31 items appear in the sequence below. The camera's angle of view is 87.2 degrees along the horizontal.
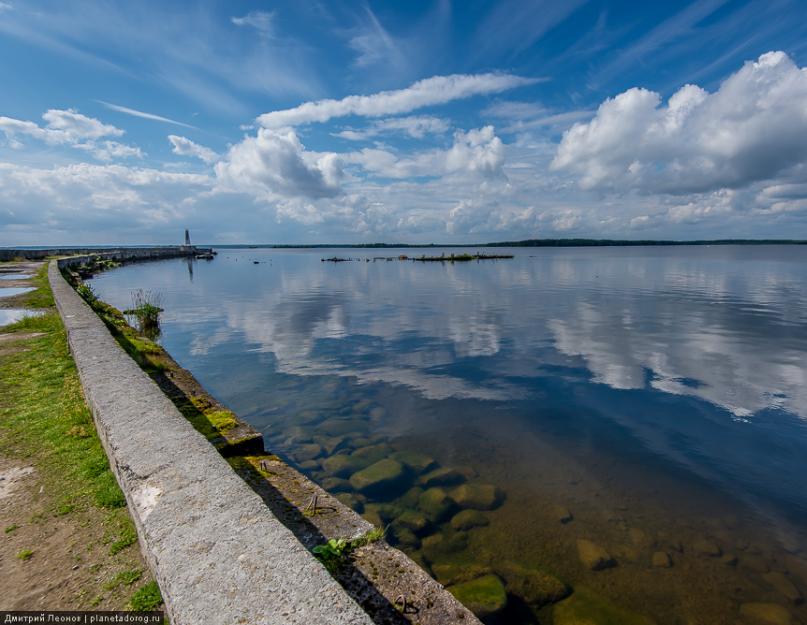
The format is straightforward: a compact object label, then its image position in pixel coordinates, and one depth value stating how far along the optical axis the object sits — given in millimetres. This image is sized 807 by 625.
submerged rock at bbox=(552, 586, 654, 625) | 5396
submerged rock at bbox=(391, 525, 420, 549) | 6726
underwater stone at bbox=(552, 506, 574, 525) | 7406
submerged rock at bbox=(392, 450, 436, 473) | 9031
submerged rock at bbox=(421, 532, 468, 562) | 6543
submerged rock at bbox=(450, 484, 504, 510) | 7719
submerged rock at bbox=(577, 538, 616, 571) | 6371
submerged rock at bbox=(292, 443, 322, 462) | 9445
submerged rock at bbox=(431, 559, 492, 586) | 6000
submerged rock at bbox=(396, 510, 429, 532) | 7117
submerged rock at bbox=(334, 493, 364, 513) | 7555
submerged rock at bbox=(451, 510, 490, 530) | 7180
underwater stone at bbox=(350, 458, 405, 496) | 8156
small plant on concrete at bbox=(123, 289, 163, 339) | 22081
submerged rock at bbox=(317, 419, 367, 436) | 10789
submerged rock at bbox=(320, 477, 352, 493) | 8125
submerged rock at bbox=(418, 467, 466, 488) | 8492
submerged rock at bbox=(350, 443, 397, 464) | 9404
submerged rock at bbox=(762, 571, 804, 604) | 5848
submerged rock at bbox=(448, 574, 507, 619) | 5365
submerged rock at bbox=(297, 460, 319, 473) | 8977
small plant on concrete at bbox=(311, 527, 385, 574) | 3907
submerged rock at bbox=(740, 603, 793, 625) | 5465
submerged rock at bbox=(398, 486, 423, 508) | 7758
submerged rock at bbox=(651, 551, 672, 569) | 6406
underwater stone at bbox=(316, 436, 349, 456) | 9898
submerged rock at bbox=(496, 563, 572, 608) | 5754
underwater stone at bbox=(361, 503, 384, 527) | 7198
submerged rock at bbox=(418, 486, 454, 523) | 7434
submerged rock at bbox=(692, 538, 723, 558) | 6683
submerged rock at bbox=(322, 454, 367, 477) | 8828
